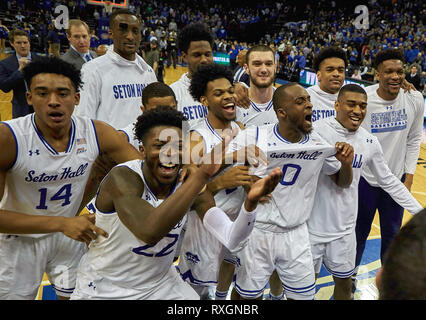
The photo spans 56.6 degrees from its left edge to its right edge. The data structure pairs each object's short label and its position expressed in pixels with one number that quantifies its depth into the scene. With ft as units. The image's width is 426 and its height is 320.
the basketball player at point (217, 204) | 9.39
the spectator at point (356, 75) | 45.64
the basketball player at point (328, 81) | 12.85
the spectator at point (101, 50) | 23.38
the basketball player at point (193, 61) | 11.84
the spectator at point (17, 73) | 17.26
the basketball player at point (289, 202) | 9.35
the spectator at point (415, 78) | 38.27
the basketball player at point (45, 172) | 7.73
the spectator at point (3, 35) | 65.77
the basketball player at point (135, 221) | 6.88
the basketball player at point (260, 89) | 12.07
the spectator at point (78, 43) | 17.61
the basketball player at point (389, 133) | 12.55
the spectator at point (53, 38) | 44.52
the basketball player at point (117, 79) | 12.33
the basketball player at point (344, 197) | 10.29
